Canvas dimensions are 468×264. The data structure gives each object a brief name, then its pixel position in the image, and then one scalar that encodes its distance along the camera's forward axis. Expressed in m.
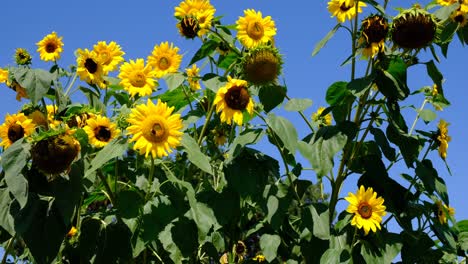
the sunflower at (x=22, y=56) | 2.88
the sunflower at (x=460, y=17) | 2.78
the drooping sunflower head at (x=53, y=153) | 2.11
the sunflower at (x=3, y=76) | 2.77
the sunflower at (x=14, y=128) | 2.50
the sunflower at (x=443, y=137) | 3.00
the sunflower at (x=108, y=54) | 2.94
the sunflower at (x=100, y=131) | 2.50
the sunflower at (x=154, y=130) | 2.25
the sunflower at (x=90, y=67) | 2.85
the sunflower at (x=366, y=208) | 2.57
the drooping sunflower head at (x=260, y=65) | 2.38
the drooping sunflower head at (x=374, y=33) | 2.55
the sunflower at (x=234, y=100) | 2.31
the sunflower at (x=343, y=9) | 2.79
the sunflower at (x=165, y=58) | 2.80
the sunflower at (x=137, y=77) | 2.73
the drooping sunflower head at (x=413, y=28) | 2.49
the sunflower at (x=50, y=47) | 3.06
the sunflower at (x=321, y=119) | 3.17
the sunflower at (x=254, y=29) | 2.70
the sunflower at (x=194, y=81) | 3.21
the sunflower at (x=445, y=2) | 2.80
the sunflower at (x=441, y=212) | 2.89
